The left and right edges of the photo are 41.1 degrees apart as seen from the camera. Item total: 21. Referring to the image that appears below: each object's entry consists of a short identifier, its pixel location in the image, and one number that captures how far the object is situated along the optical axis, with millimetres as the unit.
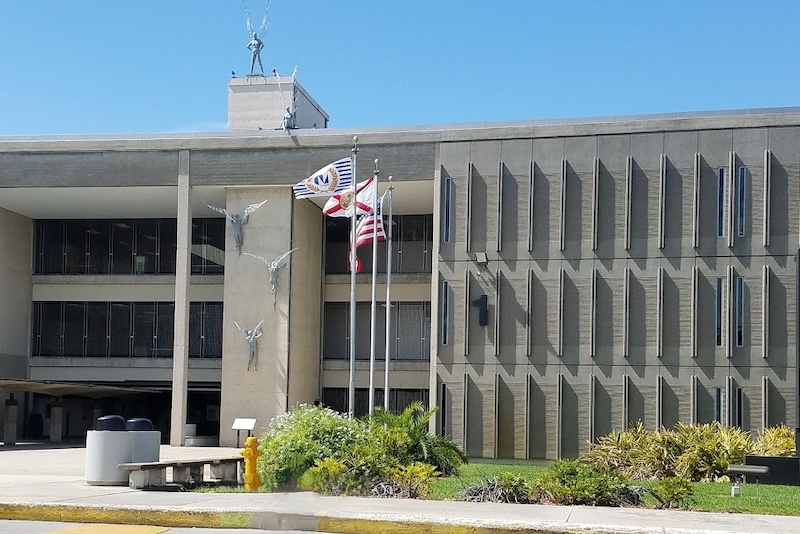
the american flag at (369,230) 30203
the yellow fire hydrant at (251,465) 17938
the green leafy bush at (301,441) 18984
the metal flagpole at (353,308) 28031
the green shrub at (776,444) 27656
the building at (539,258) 34969
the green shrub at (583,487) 15008
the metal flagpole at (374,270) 29625
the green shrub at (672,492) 14617
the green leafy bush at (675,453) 23562
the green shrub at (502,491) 15336
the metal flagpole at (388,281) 33344
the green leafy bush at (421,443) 21969
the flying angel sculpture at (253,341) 40594
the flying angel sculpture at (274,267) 40688
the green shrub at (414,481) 16016
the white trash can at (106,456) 18156
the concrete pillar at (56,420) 44719
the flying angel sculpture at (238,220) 41094
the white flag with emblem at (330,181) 29500
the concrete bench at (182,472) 17578
